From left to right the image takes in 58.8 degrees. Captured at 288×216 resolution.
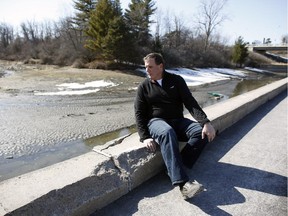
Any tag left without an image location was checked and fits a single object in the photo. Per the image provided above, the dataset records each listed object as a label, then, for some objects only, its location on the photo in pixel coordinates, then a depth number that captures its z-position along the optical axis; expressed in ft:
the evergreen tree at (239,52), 139.74
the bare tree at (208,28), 148.09
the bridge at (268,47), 206.80
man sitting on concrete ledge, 8.94
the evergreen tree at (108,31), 74.23
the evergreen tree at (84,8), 97.12
